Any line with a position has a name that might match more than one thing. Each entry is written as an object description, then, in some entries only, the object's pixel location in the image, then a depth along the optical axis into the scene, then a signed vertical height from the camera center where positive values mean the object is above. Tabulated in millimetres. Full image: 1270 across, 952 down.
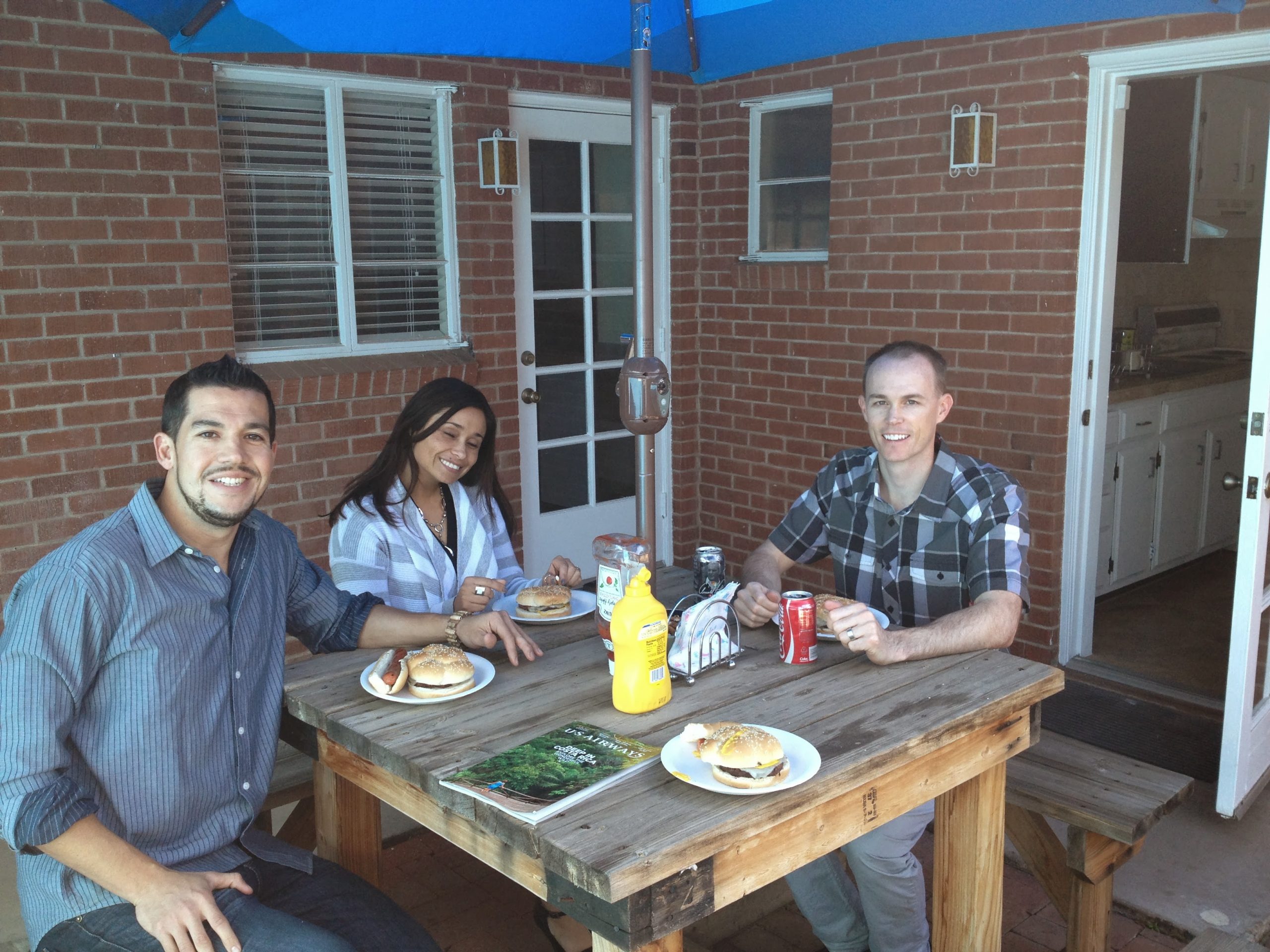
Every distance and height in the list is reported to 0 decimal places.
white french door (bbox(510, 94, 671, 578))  5051 -133
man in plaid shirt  2398 -628
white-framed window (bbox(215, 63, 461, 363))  4230 +273
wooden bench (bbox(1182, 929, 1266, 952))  2115 -1230
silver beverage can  2336 -587
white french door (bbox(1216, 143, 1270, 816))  3182 -1013
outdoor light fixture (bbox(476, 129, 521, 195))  4707 +495
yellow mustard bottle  1880 -617
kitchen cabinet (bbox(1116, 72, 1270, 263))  5324 +597
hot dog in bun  2027 -699
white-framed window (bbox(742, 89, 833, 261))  5145 +476
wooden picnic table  1549 -744
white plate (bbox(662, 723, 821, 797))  1658 -718
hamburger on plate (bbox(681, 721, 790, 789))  1659 -693
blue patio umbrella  2412 +613
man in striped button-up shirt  1743 -712
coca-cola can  2189 -660
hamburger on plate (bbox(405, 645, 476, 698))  2031 -690
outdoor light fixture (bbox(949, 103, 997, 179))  4328 +534
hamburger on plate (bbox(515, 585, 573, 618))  2510 -697
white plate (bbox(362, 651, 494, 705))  2010 -723
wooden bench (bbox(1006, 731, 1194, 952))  2402 -1120
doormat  3740 -1547
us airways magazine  1628 -727
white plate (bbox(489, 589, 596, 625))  2510 -725
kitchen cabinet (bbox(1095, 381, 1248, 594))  4980 -921
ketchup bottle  2201 -547
